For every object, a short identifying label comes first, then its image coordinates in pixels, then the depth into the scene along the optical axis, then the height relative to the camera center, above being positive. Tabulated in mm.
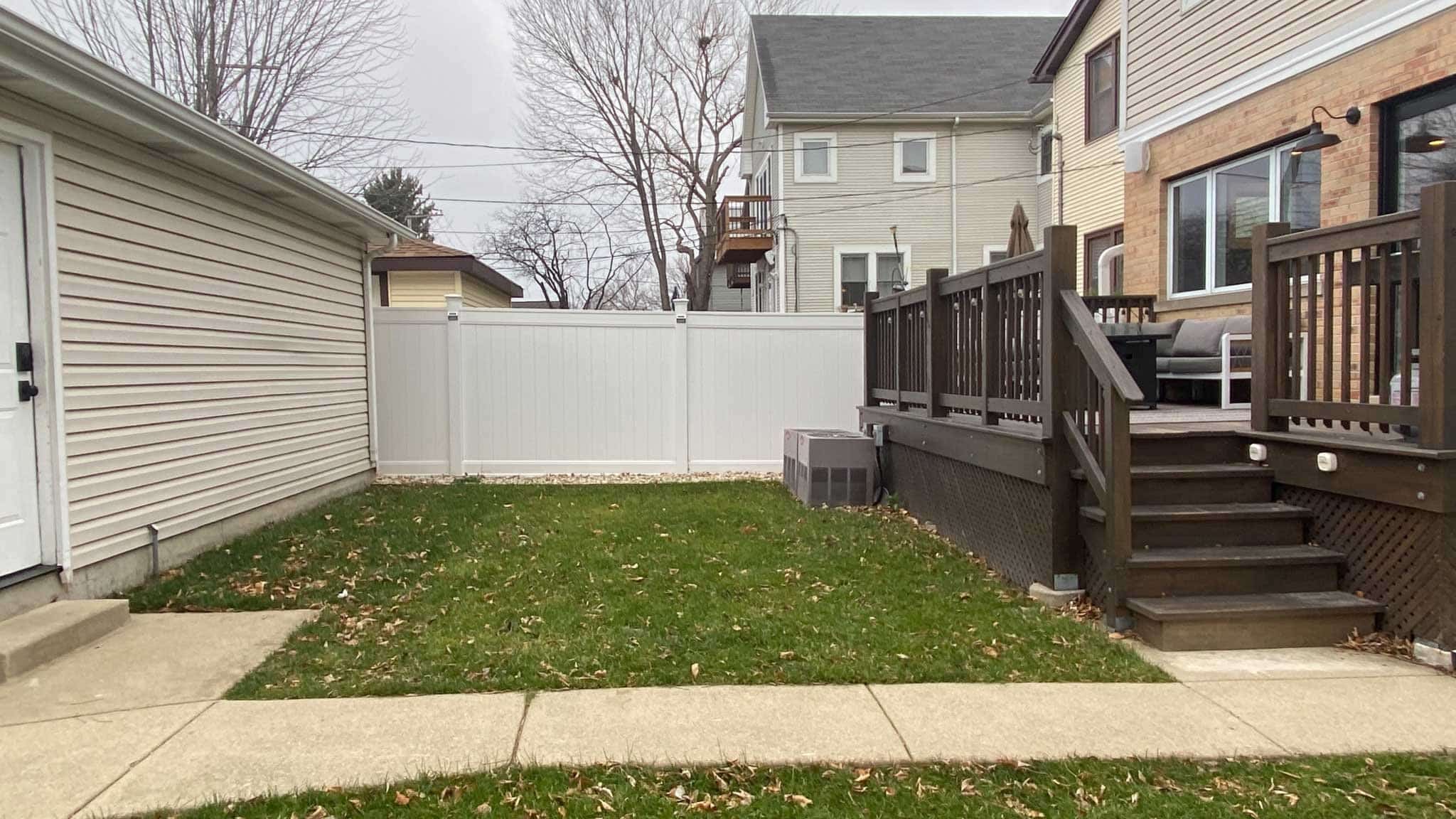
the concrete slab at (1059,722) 3084 -1350
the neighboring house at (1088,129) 13898 +4312
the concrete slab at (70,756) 2758 -1338
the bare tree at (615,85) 24875 +8573
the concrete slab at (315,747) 2836 -1339
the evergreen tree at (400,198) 36219 +7696
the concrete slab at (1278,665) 3777 -1345
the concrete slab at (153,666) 3531 -1311
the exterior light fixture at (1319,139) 6406 +1738
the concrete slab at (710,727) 3055 -1347
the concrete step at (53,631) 3766 -1179
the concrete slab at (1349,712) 3111 -1345
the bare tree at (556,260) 35531 +4932
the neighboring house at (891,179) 19031 +4280
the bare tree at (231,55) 14180 +5629
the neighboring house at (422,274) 16141 +1970
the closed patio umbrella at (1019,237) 8492 +1338
